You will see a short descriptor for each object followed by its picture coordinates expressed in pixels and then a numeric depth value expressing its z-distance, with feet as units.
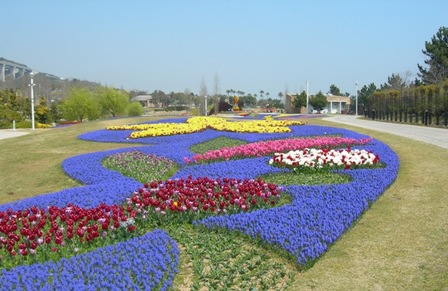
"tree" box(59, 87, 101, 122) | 149.79
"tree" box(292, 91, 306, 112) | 236.84
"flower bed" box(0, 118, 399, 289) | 16.52
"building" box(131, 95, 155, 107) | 423.88
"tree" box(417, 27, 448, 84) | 127.85
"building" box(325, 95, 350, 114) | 288.51
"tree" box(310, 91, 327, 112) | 229.66
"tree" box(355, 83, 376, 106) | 313.46
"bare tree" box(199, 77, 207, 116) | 178.60
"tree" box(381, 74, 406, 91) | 218.30
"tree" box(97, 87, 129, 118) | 154.71
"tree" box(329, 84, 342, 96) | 352.28
